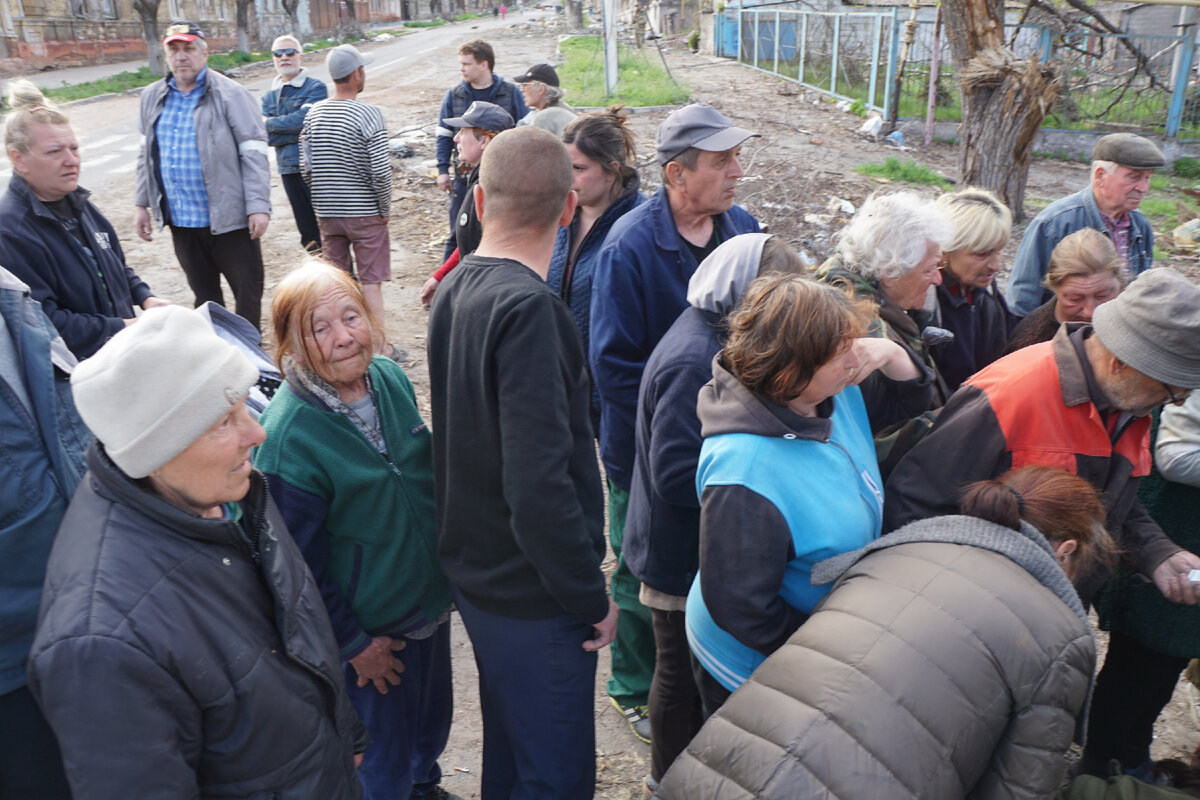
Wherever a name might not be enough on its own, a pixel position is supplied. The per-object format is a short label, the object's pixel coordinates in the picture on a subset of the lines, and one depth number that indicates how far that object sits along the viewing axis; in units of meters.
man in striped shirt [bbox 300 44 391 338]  5.52
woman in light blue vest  1.86
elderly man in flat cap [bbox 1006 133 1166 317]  3.82
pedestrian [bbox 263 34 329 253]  6.59
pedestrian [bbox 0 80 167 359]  3.14
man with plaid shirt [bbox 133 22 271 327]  4.91
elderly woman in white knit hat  1.39
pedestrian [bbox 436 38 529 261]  6.72
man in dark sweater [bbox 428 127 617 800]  1.90
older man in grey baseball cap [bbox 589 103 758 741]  2.96
